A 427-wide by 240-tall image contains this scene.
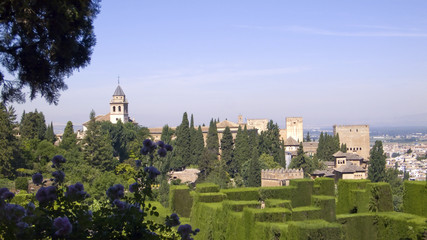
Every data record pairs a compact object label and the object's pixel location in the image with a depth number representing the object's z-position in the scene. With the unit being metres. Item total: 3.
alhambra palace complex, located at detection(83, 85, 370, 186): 41.25
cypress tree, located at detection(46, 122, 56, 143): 66.07
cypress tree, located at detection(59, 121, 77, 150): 61.11
